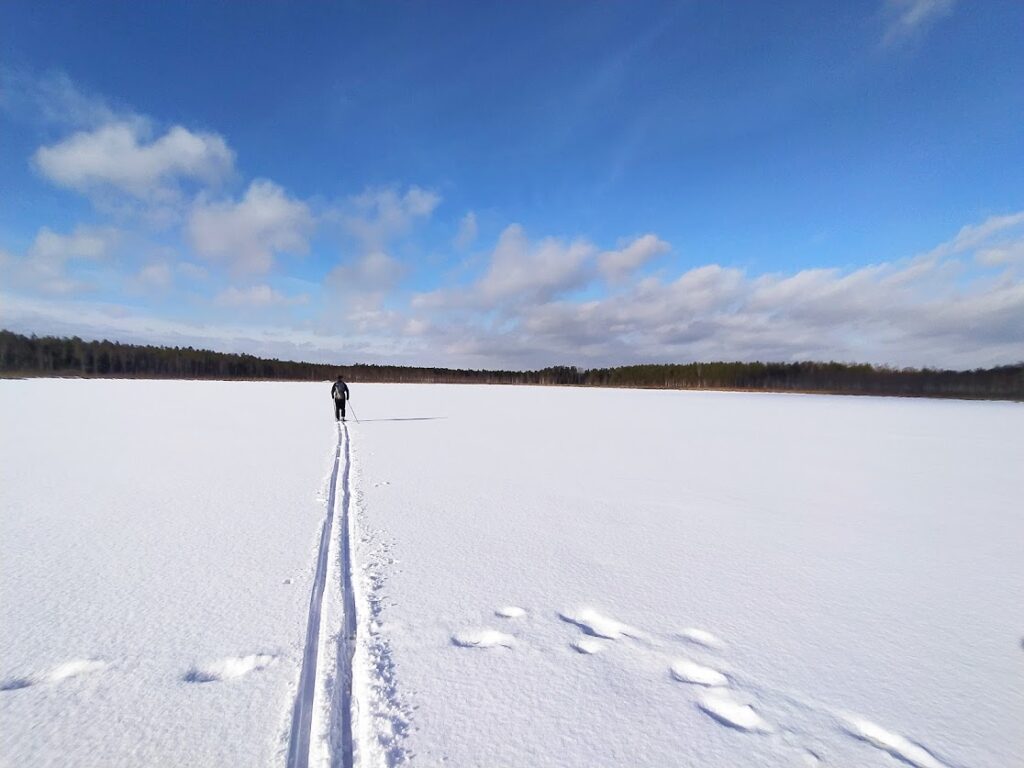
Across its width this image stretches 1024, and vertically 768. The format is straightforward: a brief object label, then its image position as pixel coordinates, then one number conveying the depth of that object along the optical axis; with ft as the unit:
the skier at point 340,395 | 52.54
